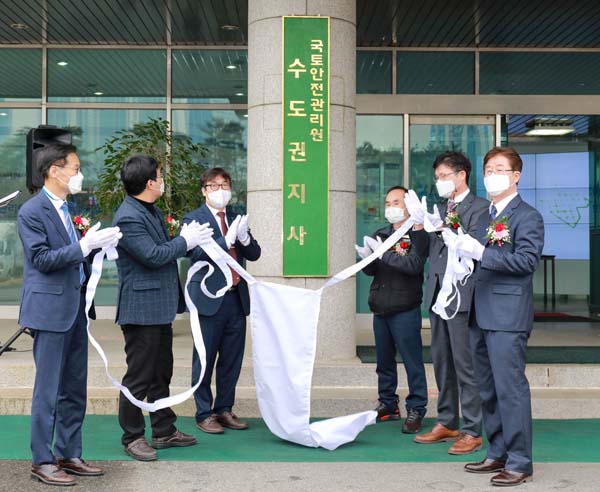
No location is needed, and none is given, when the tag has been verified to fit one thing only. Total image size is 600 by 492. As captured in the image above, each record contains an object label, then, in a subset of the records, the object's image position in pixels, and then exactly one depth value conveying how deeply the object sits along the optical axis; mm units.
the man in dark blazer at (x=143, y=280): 5309
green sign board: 7695
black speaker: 7629
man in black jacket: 6234
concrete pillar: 7738
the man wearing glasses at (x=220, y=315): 6215
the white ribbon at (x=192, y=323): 5125
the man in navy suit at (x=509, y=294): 4770
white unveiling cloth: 5684
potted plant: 9508
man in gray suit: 5668
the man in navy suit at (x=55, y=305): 4781
